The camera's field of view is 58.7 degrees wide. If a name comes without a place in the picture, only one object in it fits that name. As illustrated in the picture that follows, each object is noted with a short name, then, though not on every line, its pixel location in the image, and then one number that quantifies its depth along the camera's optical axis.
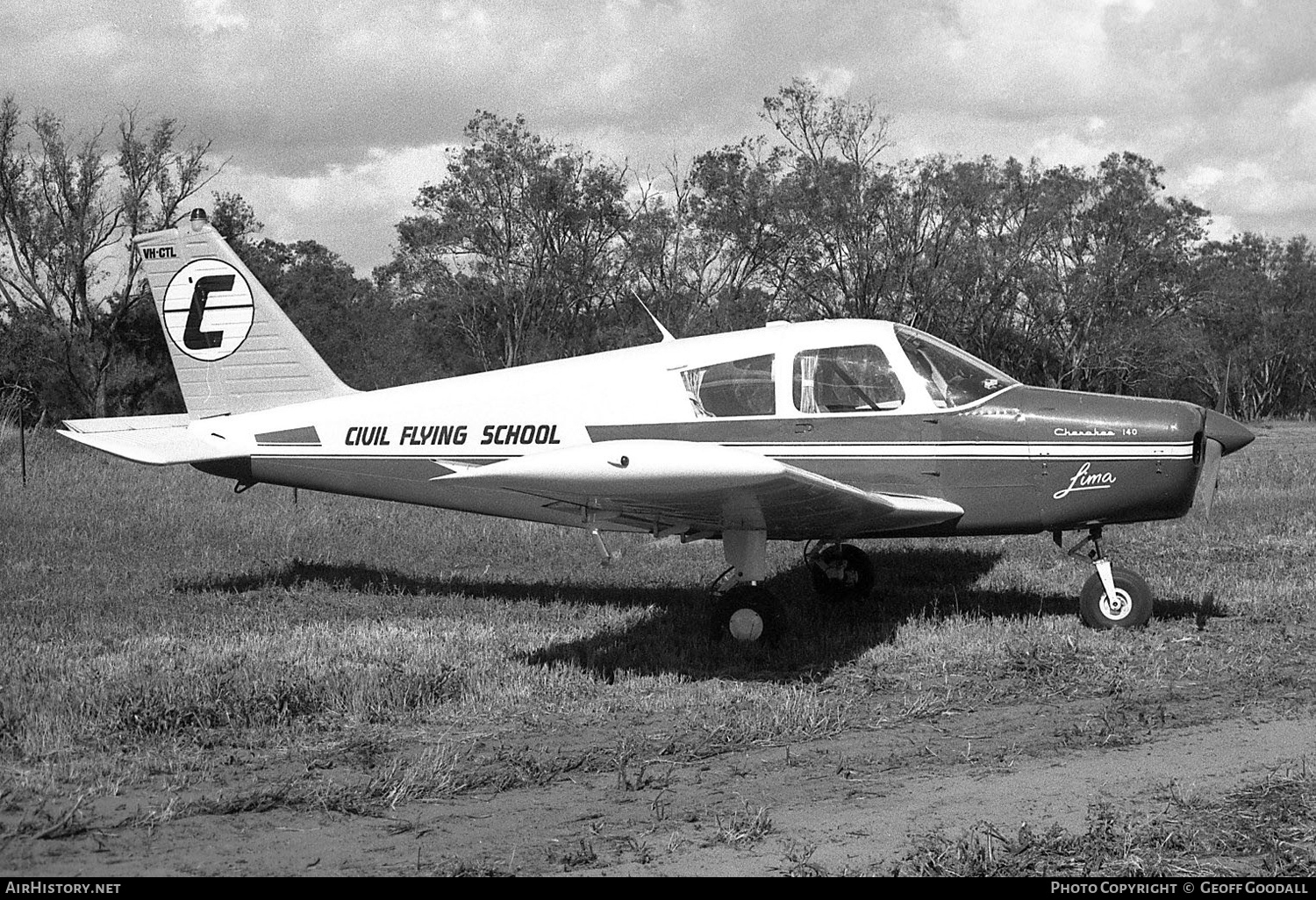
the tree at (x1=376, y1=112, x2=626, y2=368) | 39.03
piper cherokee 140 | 7.81
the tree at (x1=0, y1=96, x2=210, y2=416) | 31.31
